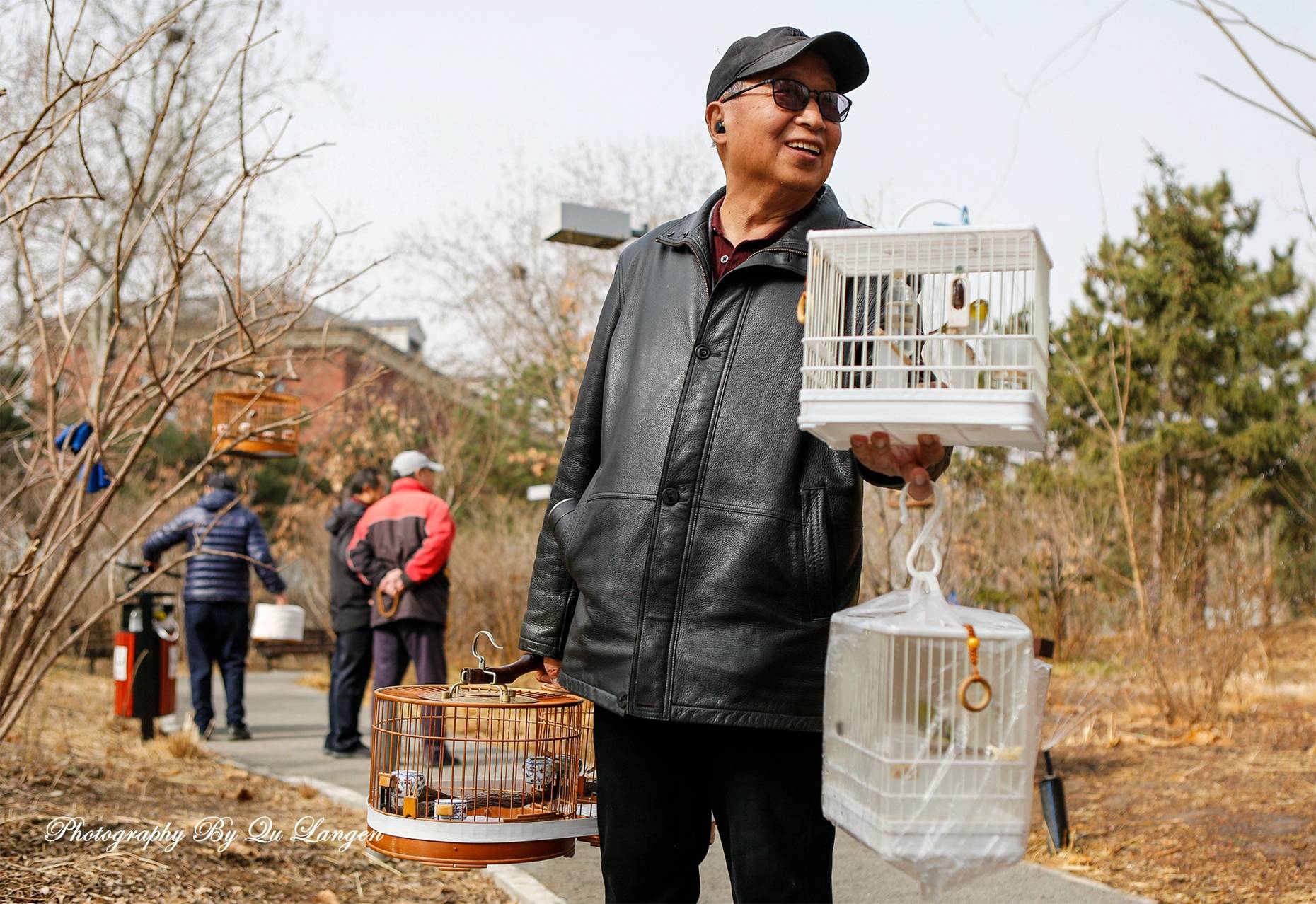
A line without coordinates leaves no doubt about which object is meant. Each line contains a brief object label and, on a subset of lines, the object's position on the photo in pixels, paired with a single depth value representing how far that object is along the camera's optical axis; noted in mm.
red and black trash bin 7863
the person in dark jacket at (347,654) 7621
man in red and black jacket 7191
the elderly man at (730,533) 2303
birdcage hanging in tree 7770
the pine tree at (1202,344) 21578
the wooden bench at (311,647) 13906
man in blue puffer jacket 8383
